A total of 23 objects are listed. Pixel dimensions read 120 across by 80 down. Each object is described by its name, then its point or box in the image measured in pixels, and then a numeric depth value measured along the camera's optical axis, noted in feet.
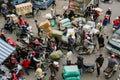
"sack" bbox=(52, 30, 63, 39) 67.26
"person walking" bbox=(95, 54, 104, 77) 57.39
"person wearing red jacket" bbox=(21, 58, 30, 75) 57.82
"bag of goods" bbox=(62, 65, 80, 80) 55.16
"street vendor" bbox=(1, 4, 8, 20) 79.94
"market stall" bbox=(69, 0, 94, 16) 80.38
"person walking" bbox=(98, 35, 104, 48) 65.94
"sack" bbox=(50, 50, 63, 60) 62.13
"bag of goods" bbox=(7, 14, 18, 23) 74.86
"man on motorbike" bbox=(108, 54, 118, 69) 57.36
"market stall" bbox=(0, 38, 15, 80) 54.60
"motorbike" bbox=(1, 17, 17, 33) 74.43
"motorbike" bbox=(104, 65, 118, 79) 58.39
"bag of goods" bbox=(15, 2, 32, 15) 79.58
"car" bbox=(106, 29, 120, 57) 64.29
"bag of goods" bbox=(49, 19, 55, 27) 77.92
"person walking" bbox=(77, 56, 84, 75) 57.62
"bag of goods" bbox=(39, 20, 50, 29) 71.54
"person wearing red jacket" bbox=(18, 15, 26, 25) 72.95
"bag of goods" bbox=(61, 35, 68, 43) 67.07
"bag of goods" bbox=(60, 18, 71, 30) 74.70
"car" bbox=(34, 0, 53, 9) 86.38
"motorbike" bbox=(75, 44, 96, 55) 65.77
